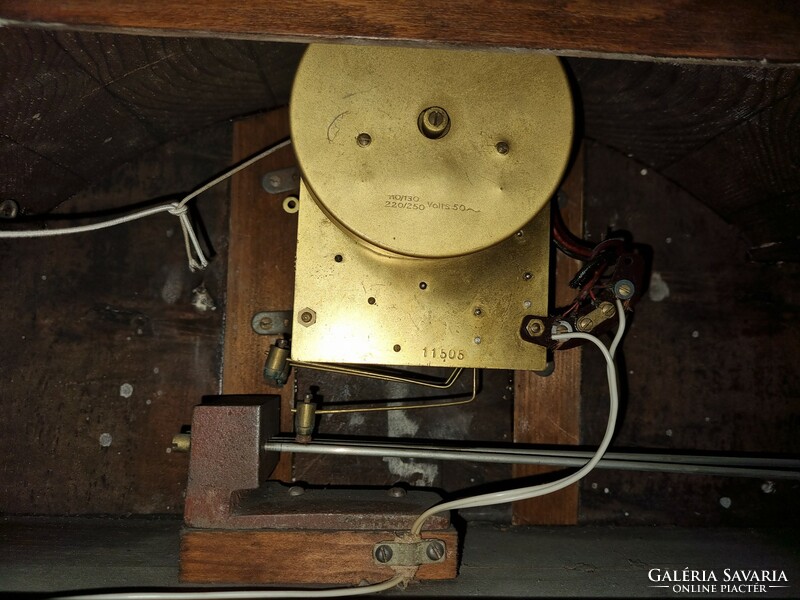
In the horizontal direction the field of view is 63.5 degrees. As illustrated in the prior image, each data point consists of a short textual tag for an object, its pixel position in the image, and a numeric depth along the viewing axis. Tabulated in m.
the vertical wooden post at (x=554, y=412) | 0.25
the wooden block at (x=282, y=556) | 0.20
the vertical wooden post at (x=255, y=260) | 0.24
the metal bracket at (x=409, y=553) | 0.20
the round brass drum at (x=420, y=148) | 0.20
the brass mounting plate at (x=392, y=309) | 0.22
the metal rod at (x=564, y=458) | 0.22
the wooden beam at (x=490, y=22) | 0.15
